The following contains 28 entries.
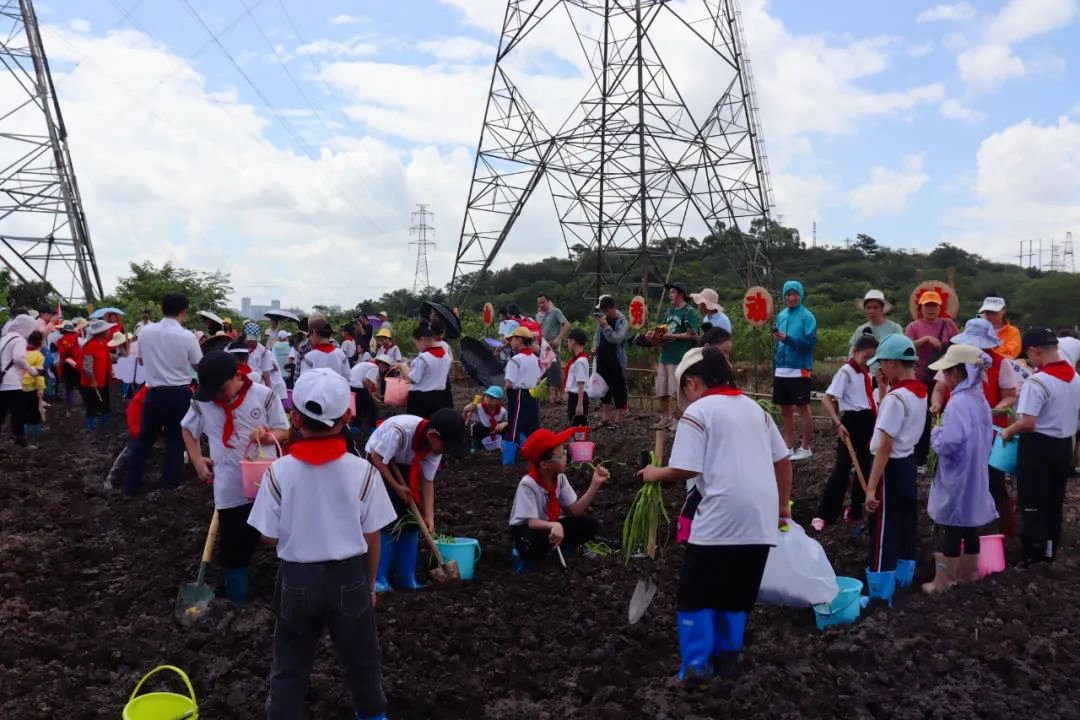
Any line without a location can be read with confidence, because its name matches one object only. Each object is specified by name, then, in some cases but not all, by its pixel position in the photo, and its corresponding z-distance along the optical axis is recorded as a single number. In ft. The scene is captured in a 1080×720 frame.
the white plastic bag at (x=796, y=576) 12.83
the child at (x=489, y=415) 23.61
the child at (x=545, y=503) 16.93
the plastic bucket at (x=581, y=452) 18.85
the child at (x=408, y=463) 15.08
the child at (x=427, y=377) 24.11
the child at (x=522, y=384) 27.55
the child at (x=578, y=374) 30.58
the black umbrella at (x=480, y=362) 34.47
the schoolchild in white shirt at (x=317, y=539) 10.46
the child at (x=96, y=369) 35.88
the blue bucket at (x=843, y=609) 14.48
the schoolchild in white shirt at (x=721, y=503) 11.77
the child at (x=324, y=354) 25.05
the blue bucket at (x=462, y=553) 17.76
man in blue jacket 24.54
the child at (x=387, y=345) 30.16
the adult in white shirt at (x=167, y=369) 22.54
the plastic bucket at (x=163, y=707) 10.61
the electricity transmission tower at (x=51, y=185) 79.05
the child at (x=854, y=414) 19.86
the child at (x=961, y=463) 16.05
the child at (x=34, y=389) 32.07
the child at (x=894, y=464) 15.12
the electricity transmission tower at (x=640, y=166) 58.34
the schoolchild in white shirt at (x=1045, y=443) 17.15
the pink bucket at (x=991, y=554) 16.98
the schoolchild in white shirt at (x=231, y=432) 15.92
